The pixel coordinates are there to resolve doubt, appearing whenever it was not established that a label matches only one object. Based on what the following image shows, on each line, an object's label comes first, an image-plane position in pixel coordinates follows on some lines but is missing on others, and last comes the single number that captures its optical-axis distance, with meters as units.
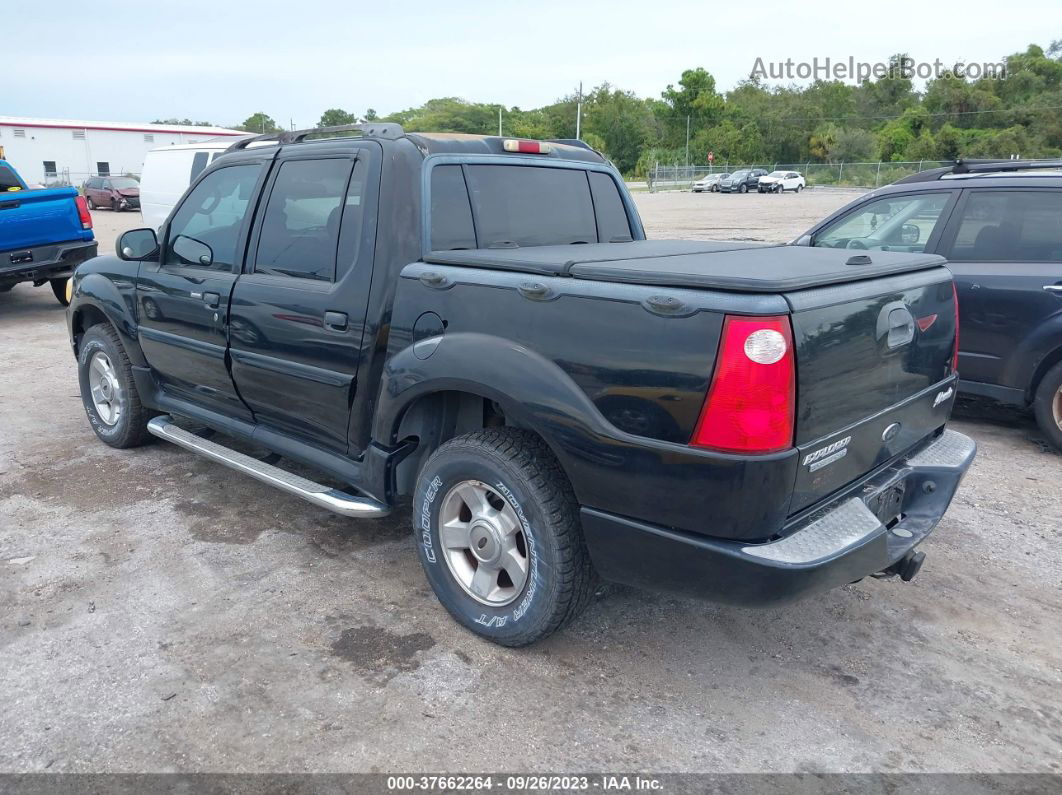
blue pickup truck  9.56
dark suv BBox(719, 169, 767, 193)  51.97
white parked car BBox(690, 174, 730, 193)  53.78
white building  54.69
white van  12.87
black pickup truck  2.54
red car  32.69
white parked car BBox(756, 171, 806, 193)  51.53
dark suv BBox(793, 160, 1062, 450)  5.38
